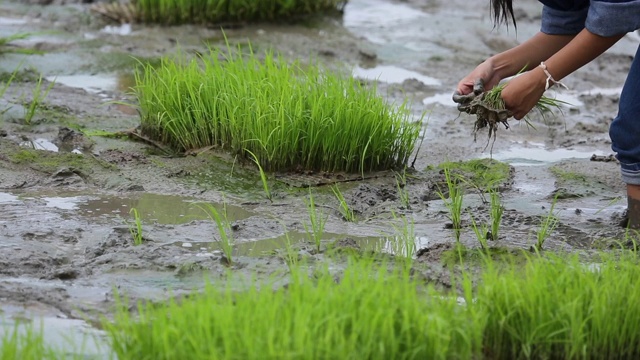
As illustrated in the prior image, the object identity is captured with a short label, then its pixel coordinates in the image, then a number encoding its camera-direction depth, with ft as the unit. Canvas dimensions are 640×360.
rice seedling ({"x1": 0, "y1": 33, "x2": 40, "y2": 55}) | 40.62
